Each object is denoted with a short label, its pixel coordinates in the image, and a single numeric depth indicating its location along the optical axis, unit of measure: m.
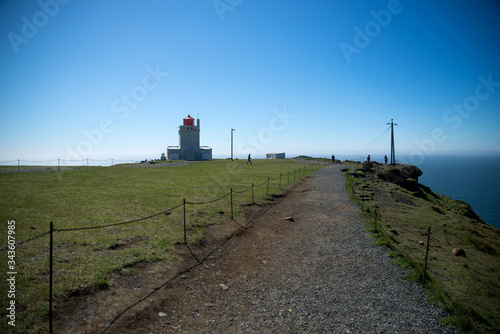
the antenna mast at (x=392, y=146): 41.91
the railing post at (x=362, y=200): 15.27
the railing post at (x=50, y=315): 4.54
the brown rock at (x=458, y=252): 10.25
